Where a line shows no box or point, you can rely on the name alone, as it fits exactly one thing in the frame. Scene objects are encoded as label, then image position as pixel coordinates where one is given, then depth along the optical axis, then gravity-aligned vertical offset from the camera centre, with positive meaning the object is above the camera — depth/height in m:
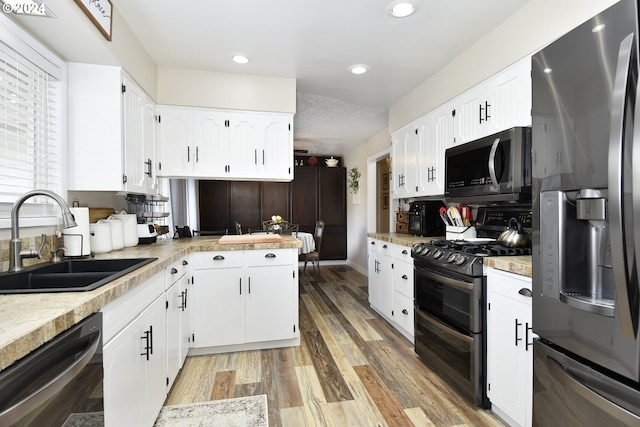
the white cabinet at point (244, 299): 2.65 -0.73
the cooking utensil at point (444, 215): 2.97 -0.04
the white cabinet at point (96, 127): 2.14 +0.58
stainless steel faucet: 1.38 -0.07
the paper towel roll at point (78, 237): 1.83 -0.14
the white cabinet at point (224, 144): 3.09 +0.68
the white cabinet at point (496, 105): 2.06 +0.77
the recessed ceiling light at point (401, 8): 2.00 +1.30
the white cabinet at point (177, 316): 2.04 -0.73
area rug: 1.83 -1.20
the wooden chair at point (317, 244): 5.59 -0.58
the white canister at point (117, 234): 2.26 -0.15
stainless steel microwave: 1.99 +0.29
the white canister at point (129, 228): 2.48 -0.12
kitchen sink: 1.35 -0.29
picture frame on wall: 1.67 +1.10
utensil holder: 2.73 -0.18
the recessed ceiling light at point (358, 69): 2.90 +1.32
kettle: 2.02 -0.17
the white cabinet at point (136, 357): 1.19 -0.64
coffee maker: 3.27 -0.08
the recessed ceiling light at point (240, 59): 2.79 +1.35
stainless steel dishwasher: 0.70 -0.43
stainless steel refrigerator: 0.95 -0.05
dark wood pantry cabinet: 6.36 +0.19
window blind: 1.61 +0.50
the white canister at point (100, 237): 2.08 -0.16
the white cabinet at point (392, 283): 2.92 -0.74
